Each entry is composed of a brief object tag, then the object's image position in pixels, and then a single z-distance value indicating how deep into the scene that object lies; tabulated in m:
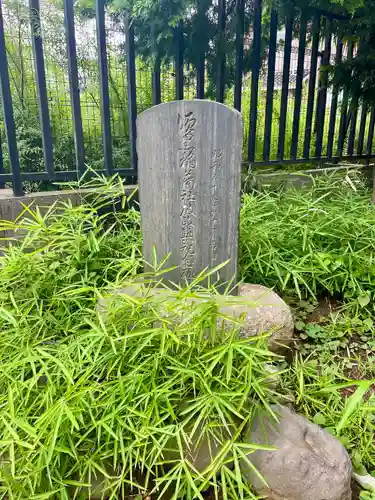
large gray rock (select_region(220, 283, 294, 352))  2.04
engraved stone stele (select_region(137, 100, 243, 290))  2.08
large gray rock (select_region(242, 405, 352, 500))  1.42
